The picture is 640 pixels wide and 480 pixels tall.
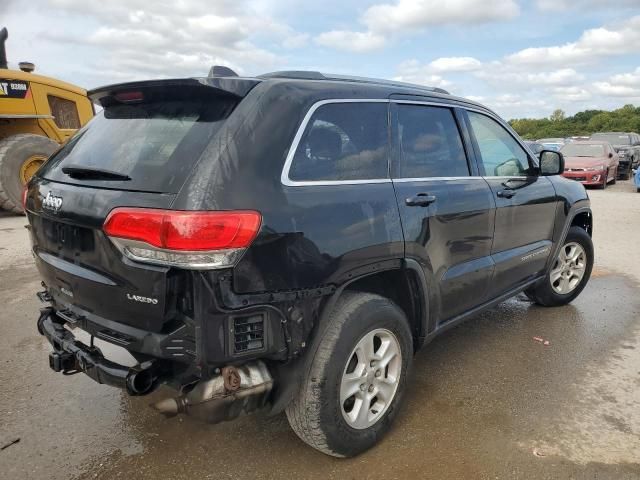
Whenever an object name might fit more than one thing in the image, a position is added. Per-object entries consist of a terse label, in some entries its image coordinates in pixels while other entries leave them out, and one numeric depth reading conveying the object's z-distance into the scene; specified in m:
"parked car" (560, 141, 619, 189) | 15.64
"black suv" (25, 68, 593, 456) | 2.10
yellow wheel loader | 9.12
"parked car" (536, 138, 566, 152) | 23.11
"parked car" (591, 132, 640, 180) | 19.31
